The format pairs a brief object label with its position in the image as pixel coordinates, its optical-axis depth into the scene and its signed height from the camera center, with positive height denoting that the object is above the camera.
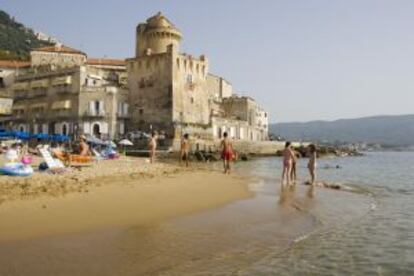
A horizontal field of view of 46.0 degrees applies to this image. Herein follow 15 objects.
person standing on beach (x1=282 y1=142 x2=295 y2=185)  19.75 -0.65
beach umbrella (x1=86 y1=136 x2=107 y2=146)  45.81 +0.14
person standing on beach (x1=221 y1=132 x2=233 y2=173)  23.23 -0.44
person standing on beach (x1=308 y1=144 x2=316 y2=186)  19.83 -0.75
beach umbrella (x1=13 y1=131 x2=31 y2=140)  47.45 +0.80
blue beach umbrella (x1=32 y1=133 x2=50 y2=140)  50.26 +0.75
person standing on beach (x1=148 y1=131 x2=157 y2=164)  25.20 -0.21
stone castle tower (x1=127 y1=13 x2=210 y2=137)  60.12 +7.48
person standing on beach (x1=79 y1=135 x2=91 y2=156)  21.50 -0.21
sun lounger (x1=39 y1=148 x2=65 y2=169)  16.39 -0.63
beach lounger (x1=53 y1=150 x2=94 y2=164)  19.36 -0.59
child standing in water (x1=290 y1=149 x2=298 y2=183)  20.19 -1.12
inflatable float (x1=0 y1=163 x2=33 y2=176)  14.10 -0.78
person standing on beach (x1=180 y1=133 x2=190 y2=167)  27.16 -0.19
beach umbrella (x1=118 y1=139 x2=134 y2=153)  50.47 +0.06
